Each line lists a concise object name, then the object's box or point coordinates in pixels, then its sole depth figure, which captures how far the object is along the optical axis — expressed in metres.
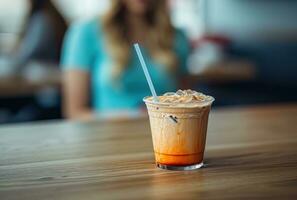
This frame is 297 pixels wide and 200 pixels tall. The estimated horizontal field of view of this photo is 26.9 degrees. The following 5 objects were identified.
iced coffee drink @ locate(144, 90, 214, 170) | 0.83
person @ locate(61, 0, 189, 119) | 1.89
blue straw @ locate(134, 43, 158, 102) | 0.87
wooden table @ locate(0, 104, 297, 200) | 0.75
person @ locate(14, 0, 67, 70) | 3.75
